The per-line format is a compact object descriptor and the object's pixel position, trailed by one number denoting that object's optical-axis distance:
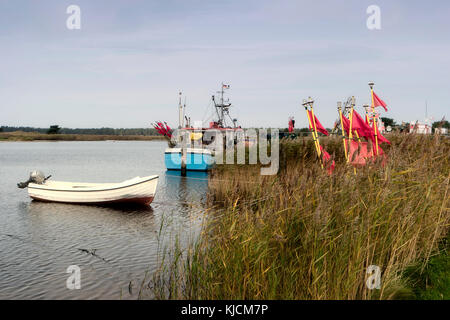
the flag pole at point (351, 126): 12.77
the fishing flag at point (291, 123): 29.69
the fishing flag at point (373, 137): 13.12
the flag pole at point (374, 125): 12.83
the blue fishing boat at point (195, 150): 32.81
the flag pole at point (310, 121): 12.61
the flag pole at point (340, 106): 12.89
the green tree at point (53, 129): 168.25
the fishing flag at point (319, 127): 13.09
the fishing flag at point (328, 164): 7.19
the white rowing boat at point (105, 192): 18.61
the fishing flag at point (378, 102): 13.95
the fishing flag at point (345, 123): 13.68
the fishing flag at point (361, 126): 13.02
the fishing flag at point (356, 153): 7.75
